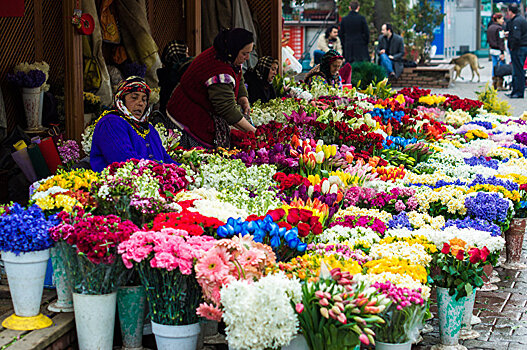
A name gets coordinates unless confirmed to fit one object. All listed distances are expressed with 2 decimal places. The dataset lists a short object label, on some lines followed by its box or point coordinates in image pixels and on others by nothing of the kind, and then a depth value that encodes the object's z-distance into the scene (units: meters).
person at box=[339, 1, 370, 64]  15.76
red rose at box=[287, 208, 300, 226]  3.80
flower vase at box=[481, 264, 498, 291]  4.97
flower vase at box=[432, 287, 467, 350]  3.82
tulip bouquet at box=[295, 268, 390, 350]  2.97
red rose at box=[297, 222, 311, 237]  3.70
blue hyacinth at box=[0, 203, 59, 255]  3.33
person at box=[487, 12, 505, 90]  17.36
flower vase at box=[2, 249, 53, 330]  3.41
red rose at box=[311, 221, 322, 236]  3.79
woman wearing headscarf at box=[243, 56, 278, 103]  7.86
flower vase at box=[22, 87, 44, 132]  6.10
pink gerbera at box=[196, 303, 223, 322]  3.14
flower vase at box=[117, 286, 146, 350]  3.52
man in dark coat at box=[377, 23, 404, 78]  17.53
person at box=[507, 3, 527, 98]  15.58
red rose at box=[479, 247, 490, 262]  3.79
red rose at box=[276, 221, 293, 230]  3.73
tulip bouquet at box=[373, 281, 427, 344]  3.15
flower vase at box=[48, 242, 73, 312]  3.56
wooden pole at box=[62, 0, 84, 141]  5.49
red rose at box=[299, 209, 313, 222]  3.80
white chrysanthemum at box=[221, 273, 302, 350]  2.93
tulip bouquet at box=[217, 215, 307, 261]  3.54
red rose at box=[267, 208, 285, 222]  3.84
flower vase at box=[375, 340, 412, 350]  3.20
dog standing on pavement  19.72
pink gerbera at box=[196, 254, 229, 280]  3.14
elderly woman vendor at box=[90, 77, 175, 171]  4.45
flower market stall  3.06
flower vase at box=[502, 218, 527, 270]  5.51
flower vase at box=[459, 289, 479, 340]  4.06
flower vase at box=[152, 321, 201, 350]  3.32
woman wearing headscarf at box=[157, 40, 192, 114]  6.75
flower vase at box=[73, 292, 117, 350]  3.39
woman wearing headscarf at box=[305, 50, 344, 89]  8.70
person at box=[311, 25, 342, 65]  15.11
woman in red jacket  5.63
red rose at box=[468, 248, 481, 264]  3.77
